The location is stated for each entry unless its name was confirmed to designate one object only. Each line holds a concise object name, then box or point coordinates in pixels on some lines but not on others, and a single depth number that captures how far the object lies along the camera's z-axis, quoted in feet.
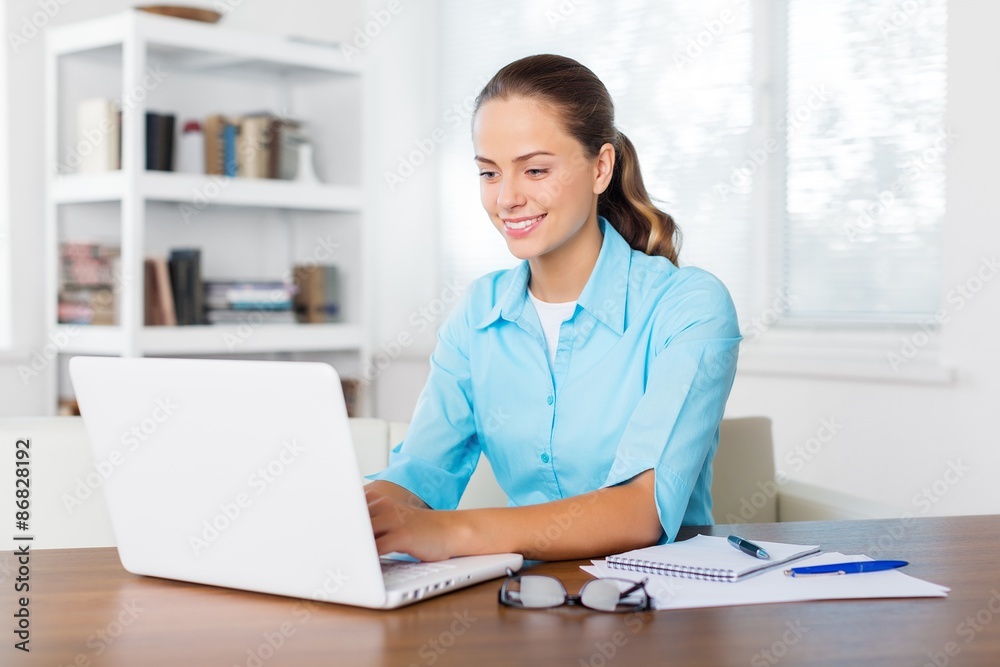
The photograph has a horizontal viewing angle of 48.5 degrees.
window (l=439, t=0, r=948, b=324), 10.05
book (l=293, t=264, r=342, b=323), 13.70
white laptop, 3.27
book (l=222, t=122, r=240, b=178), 12.57
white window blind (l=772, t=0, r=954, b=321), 9.91
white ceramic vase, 13.42
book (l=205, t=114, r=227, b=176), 12.48
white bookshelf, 11.39
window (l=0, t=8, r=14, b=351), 11.82
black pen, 3.92
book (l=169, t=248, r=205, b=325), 12.16
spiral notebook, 3.74
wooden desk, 2.95
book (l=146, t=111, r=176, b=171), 11.78
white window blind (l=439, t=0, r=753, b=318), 11.61
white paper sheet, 3.46
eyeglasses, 3.37
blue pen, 3.76
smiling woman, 5.08
